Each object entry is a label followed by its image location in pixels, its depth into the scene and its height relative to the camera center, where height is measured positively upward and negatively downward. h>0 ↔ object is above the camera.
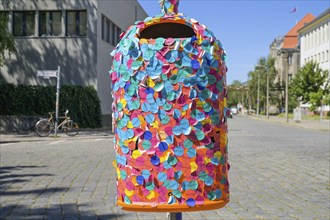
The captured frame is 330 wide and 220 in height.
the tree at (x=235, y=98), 147.32 +1.19
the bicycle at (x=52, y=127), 22.66 -1.19
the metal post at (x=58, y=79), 22.34 +1.00
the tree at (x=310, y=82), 62.34 +2.58
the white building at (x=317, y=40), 71.94 +9.92
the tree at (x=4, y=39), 25.23 +3.22
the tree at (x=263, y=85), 94.81 +3.30
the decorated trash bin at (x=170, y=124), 2.18 -0.10
